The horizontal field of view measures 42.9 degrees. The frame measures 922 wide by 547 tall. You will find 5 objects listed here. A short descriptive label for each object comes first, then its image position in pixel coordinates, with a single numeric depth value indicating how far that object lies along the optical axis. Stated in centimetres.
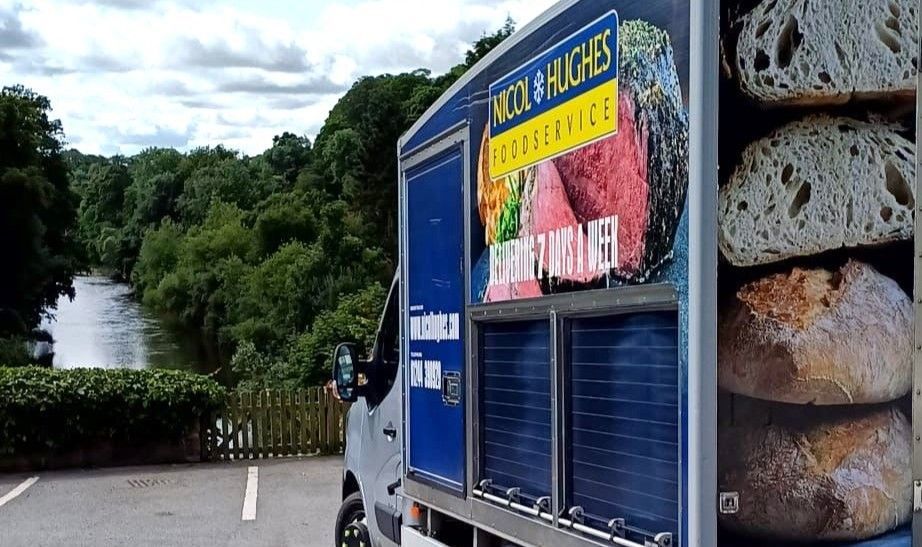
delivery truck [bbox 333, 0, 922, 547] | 318
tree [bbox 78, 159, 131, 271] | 11800
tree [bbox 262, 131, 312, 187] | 9569
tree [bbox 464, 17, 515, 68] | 4654
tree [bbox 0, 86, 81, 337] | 4758
